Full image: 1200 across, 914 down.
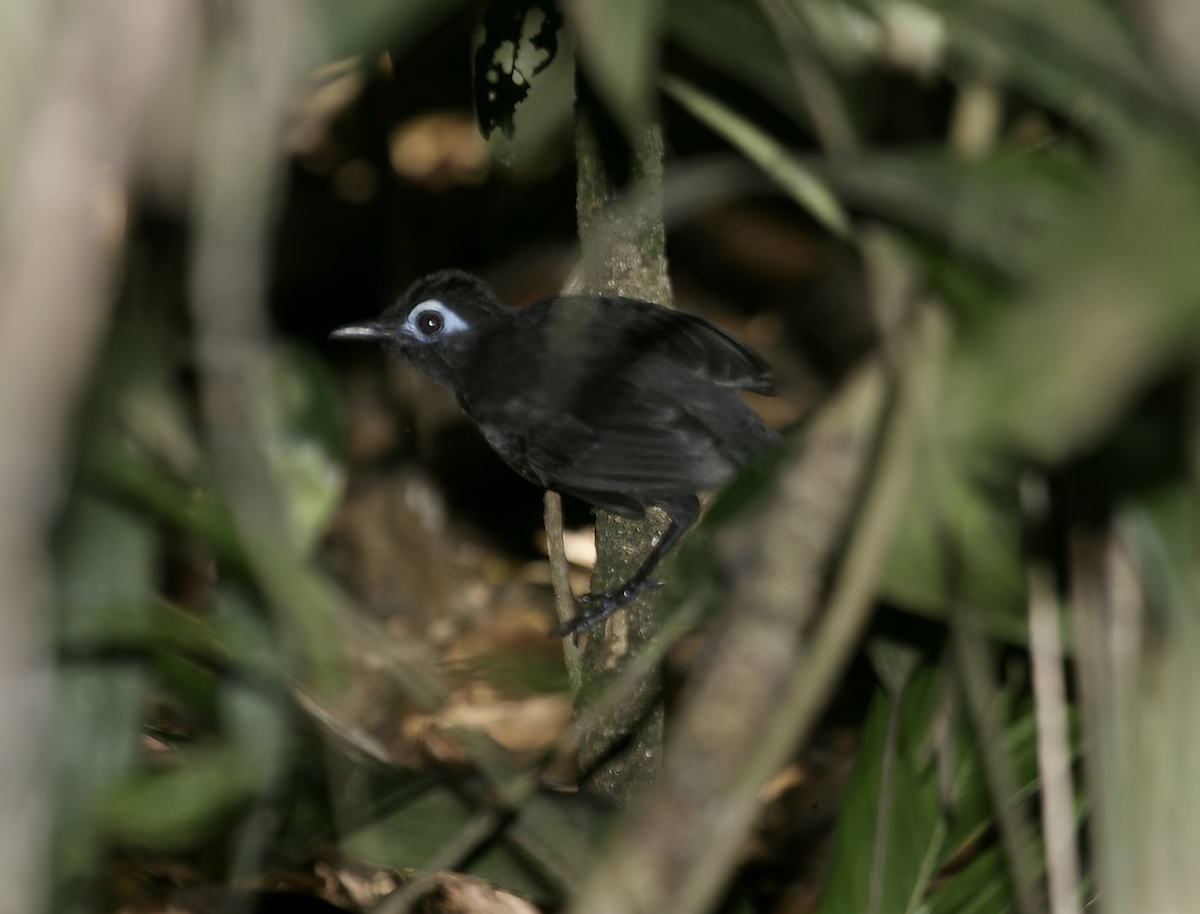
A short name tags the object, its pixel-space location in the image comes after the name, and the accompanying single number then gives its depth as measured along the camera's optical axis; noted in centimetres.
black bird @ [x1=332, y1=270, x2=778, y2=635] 518
